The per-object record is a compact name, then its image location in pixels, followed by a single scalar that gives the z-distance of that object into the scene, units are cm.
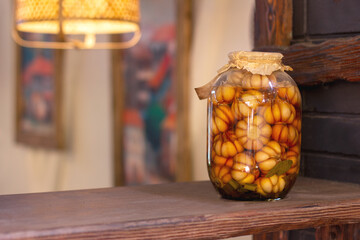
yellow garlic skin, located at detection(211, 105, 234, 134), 129
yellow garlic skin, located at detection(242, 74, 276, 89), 129
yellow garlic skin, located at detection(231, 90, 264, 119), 128
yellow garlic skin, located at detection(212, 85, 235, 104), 130
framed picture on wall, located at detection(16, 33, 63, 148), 422
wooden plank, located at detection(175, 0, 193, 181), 284
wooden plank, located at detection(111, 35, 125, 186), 347
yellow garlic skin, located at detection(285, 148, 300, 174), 130
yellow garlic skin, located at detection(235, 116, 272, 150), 127
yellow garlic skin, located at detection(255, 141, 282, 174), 127
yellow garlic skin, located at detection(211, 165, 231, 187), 129
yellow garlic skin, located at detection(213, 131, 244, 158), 128
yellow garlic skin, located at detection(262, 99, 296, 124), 128
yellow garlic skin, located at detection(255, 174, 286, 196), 128
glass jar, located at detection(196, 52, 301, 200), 127
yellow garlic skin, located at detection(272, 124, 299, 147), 128
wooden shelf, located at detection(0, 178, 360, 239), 110
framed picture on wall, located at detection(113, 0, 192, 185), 286
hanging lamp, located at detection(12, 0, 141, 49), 220
